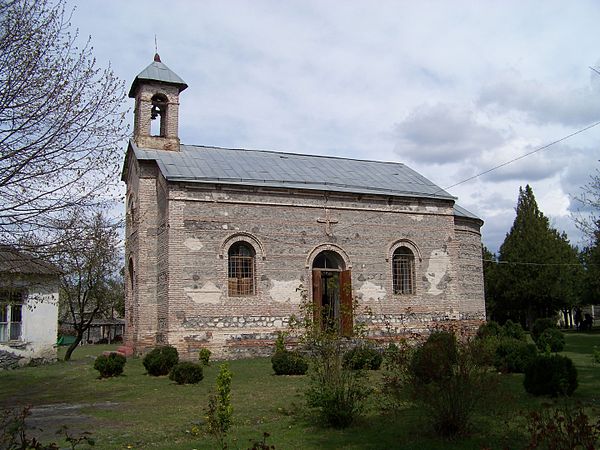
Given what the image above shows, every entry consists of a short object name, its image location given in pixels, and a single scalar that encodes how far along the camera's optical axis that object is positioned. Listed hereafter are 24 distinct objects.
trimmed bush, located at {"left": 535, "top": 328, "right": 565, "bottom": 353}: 19.14
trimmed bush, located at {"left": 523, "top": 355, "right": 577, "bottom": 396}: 10.28
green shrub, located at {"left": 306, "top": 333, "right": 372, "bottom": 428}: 8.80
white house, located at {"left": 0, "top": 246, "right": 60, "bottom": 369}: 21.56
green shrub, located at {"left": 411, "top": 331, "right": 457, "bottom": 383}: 7.66
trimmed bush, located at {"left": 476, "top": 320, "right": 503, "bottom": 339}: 18.91
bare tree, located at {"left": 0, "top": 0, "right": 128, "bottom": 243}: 8.33
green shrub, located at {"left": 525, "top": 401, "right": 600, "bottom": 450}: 5.38
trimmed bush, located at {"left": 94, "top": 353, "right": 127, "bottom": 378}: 15.94
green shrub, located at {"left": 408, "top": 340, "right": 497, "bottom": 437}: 7.62
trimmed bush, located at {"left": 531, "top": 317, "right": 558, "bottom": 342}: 23.56
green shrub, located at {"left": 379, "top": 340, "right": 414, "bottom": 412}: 8.38
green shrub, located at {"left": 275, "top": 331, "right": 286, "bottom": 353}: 17.62
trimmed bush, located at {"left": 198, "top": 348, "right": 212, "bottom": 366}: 18.05
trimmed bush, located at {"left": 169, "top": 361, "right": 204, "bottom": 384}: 14.27
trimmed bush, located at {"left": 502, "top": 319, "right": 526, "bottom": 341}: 20.59
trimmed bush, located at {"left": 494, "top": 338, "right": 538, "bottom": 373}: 13.72
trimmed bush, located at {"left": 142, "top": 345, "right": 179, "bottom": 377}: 15.97
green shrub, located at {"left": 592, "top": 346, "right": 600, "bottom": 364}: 14.77
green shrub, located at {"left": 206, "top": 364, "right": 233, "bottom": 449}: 7.99
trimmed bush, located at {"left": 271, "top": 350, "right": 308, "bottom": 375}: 15.55
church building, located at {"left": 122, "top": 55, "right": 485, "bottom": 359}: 19.53
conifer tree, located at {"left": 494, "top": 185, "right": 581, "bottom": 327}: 38.41
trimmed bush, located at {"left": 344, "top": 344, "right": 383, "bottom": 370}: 9.39
